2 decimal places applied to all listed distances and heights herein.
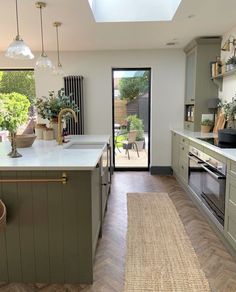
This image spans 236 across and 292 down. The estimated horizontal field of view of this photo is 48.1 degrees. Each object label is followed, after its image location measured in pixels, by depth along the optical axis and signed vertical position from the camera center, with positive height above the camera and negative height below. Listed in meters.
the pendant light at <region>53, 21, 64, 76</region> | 3.61 +0.76
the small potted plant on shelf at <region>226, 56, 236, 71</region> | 3.74 +0.73
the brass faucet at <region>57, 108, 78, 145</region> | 3.00 -0.12
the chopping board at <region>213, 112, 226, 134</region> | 4.19 -0.13
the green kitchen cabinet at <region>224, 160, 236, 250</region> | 2.42 -0.85
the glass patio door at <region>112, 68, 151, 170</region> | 5.77 -0.08
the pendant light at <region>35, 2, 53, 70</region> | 3.18 +0.63
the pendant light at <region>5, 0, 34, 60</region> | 2.27 +0.56
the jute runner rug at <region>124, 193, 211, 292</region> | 2.12 -1.34
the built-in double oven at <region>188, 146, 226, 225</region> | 2.72 -0.79
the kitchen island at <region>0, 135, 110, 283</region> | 2.02 -0.83
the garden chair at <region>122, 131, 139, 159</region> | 5.92 -0.62
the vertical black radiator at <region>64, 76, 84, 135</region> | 5.51 +0.39
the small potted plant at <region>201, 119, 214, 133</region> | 4.52 -0.20
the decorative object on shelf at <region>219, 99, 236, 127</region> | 3.68 +0.06
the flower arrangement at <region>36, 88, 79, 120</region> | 3.45 +0.11
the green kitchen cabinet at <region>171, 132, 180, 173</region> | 5.01 -0.73
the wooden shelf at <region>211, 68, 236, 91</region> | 4.36 +0.59
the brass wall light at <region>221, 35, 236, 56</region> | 3.98 +1.08
